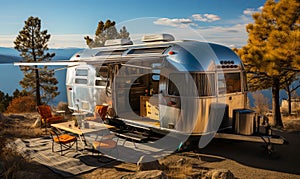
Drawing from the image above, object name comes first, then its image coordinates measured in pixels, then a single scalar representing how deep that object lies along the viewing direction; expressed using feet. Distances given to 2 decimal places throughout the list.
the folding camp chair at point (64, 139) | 23.99
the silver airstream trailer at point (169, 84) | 22.02
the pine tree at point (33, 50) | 64.49
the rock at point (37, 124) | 36.48
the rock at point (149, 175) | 17.31
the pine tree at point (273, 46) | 29.37
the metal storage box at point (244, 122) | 22.54
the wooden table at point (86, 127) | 24.40
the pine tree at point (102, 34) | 63.72
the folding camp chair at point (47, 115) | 30.94
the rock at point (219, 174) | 17.95
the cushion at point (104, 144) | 23.57
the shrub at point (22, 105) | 77.82
